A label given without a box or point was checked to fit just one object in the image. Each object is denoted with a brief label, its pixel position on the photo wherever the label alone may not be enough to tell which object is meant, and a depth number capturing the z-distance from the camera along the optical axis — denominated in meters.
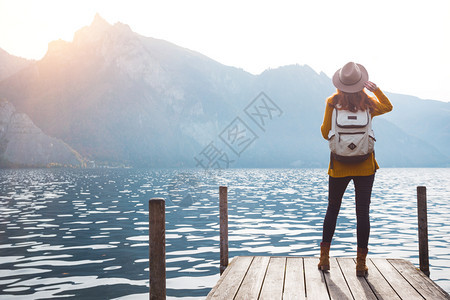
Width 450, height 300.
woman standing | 5.67
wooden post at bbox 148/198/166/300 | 3.83
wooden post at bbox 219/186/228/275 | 7.86
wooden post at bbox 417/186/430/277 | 7.07
